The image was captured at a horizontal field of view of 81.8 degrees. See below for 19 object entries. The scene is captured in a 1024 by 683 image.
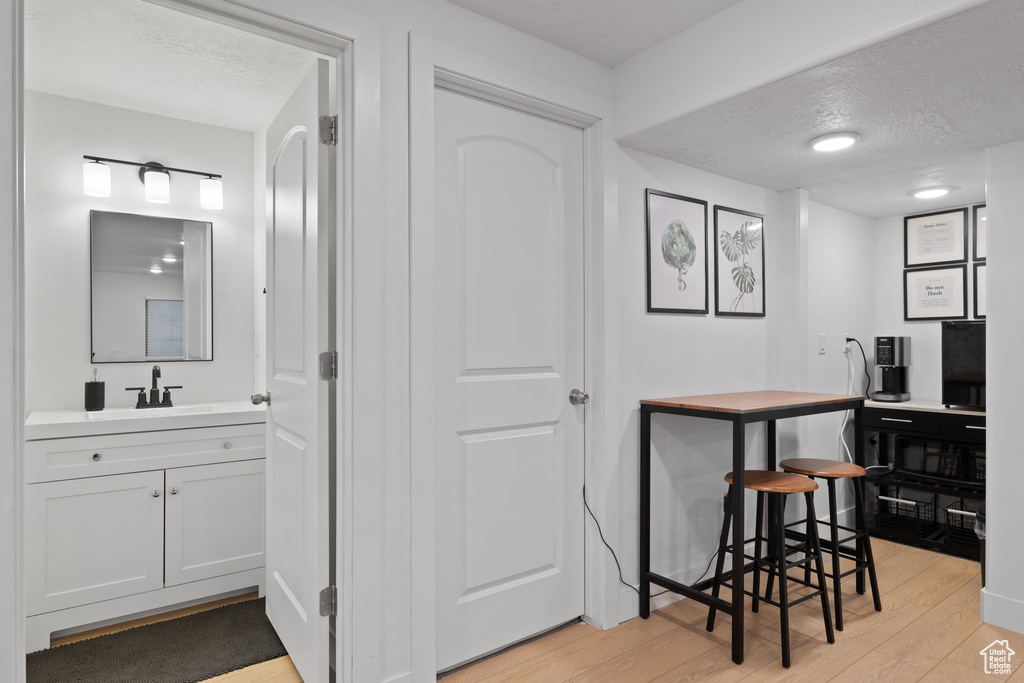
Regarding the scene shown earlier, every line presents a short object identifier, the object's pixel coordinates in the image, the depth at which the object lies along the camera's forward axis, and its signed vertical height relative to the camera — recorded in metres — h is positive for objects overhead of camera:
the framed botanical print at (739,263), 2.94 +0.39
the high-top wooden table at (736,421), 2.15 -0.34
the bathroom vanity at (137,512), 2.29 -0.73
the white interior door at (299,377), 1.82 -0.13
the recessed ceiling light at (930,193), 3.24 +0.81
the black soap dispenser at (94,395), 2.75 -0.27
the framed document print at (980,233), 3.50 +0.63
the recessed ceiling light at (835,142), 2.42 +0.82
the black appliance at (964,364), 3.14 -0.14
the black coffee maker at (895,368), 3.70 -0.18
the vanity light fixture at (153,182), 2.83 +0.78
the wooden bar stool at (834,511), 2.40 -0.75
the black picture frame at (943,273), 3.62 +0.32
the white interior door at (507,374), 2.08 -0.13
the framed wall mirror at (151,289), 2.89 +0.25
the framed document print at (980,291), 3.55 +0.29
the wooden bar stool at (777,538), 2.18 -0.80
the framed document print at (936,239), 3.62 +0.63
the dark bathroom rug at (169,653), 2.07 -1.18
